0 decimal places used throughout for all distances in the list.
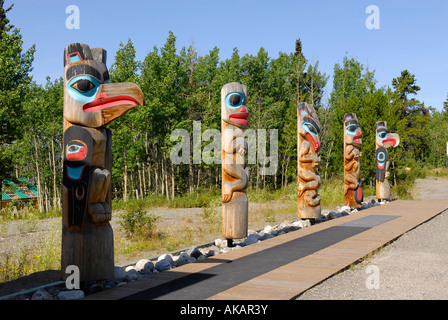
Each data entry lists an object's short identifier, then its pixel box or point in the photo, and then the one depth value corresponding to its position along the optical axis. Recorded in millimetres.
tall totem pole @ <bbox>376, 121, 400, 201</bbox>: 16203
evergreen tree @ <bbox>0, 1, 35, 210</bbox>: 16953
